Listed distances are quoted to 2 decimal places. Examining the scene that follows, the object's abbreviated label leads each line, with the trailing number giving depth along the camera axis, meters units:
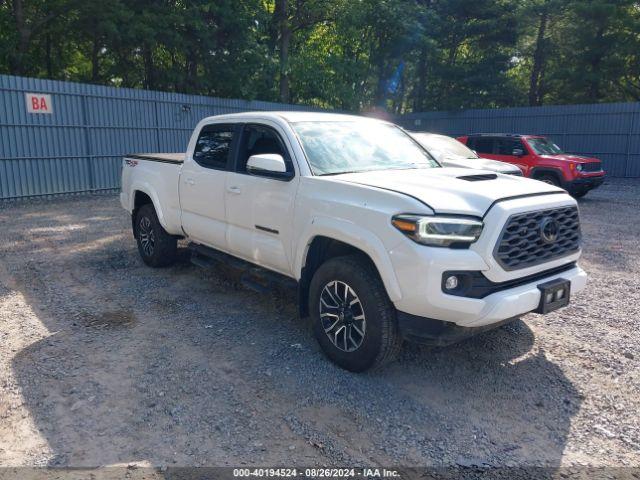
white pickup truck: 3.30
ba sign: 12.16
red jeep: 12.71
